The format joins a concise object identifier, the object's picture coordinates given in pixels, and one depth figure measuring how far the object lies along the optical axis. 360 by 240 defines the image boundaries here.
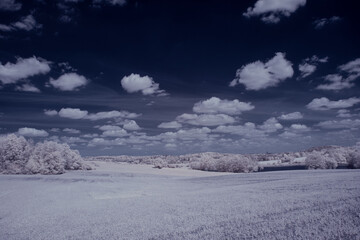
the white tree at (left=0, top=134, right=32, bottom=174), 48.87
